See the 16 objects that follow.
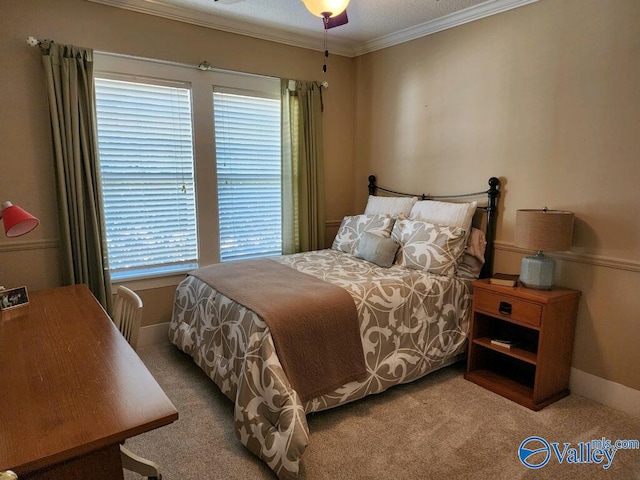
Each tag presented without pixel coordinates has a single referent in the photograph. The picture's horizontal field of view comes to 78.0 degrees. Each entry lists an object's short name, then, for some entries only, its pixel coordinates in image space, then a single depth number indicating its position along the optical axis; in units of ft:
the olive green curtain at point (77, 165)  8.59
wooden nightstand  7.75
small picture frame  6.22
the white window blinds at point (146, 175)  9.68
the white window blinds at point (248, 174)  11.31
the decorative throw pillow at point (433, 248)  9.18
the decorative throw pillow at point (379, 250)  9.82
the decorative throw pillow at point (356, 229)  10.68
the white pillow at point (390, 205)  11.25
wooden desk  3.11
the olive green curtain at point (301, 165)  12.09
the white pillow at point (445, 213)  9.63
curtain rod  8.38
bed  6.46
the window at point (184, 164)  9.75
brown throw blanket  6.73
